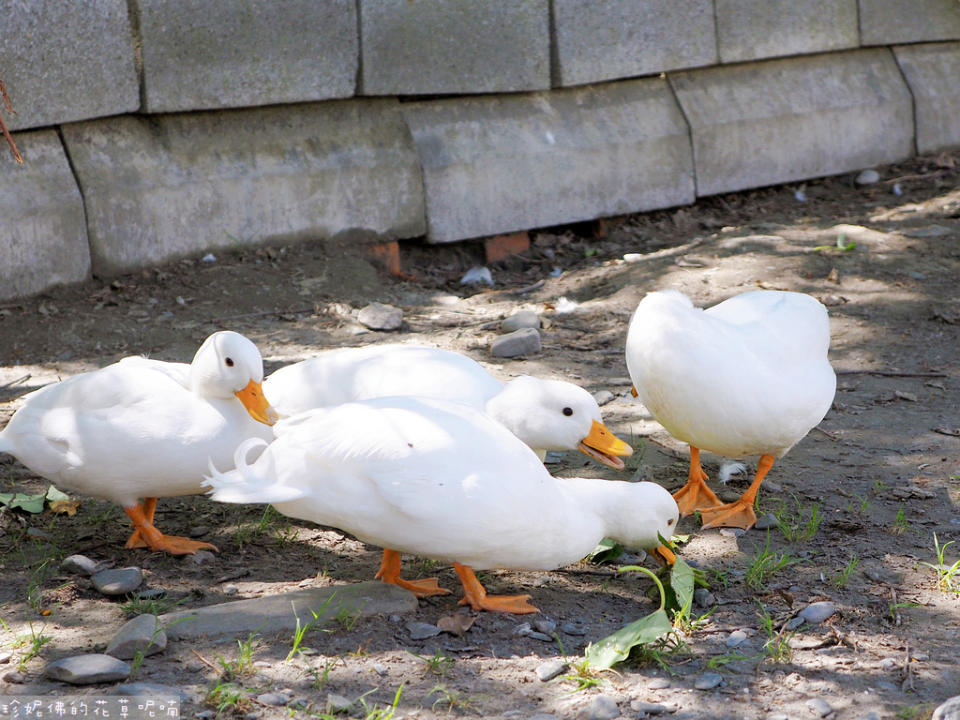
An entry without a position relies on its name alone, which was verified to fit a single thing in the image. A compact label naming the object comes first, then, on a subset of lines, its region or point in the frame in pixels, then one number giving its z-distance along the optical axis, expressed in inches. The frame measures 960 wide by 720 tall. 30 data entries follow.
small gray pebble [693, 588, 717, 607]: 252.2
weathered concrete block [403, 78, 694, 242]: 543.5
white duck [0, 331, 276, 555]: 264.7
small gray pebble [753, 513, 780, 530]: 295.0
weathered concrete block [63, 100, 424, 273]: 468.1
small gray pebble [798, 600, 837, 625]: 241.9
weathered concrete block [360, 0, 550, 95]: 514.6
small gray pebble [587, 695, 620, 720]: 204.1
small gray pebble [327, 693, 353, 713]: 202.8
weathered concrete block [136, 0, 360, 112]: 466.6
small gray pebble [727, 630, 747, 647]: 234.1
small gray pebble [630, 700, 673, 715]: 206.7
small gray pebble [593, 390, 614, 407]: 376.8
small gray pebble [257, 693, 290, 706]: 205.0
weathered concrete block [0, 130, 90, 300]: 442.0
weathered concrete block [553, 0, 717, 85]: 561.0
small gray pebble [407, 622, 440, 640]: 235.3
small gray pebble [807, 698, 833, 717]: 206.9
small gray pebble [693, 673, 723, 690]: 216.1
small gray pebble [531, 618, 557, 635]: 239.5
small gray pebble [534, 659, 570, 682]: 219.6
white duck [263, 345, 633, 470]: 273.3
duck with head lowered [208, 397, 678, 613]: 229.1
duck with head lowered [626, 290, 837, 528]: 273.1
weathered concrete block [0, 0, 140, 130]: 436.8
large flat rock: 231.0
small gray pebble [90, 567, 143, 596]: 252.8
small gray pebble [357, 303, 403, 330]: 449.4
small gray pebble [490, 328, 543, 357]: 415.8
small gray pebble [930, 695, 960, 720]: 192.5
